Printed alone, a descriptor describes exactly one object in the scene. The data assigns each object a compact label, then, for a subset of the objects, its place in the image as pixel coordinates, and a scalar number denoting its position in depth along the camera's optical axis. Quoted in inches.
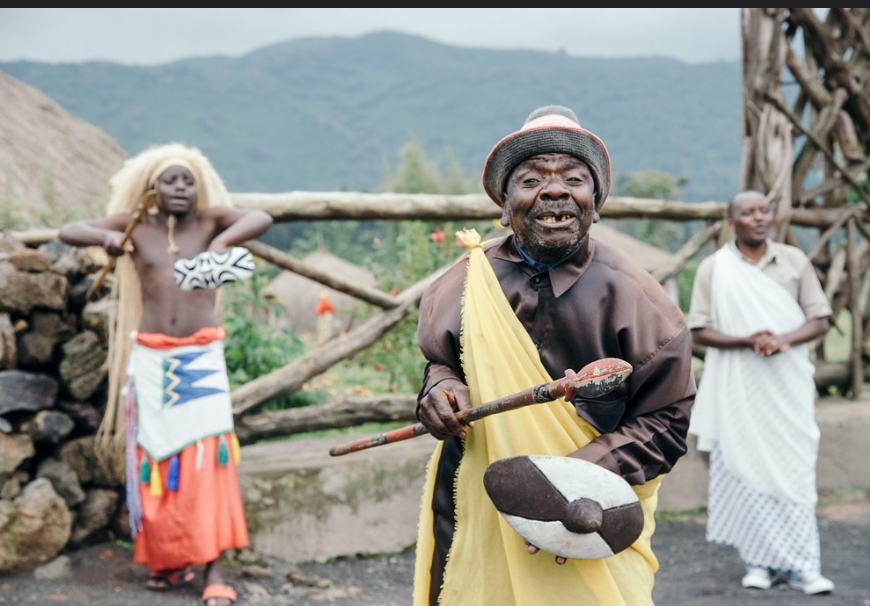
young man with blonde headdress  175.2
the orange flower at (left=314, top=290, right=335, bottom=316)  277.3
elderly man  88.7
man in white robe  191.6
